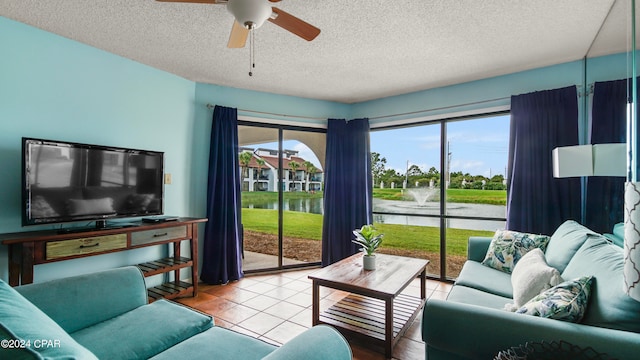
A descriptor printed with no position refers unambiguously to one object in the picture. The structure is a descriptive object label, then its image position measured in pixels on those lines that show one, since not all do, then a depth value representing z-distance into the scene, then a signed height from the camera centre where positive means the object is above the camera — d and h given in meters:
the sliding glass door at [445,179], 3.62 +0.05
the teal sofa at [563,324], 1.12 -0.60
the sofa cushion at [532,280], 1.63 -0.58
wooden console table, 2.03 -0.54
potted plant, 2.57 -0.56
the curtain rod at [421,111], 2.84 +0.94
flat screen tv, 2.14 -0.02
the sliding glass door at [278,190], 4.07 -0.13
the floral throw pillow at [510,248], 2.50 -0.58
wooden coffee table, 2.08 -1.00
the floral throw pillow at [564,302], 1.24 -0.54
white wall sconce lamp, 2.10 +0.18
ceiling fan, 1.63 +1.00
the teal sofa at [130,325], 0.99 -0.75
